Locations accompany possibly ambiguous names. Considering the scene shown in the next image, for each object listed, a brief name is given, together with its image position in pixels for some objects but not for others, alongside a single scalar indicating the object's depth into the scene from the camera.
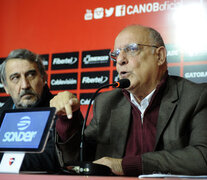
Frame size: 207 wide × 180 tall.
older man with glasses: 1.48
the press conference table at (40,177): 1.16
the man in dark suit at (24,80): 2.00
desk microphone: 1.53
